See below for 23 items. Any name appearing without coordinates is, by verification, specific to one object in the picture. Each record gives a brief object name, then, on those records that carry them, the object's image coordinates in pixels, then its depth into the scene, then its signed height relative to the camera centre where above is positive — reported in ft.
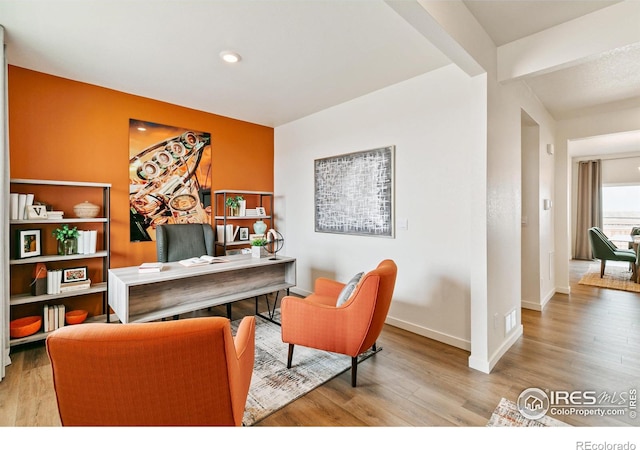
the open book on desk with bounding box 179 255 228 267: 9.39 -1.22
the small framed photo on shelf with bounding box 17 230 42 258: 8.77 -0.55
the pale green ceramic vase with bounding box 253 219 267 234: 11.08 -0.14
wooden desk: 7.79 -1.87
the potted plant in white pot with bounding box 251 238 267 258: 10.74 -0.82
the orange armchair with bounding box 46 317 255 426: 3.26 -1.71
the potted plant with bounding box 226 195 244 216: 13.64 +0.92
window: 22.72 +0.98
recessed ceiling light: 8.41 +4.84
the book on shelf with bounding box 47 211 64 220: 9.29 +0.33
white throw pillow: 7.41 -1.72
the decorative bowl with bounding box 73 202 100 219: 9.95 +0.50
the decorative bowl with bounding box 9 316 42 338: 8.49 -2.96
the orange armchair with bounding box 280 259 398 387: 6.68 -2.28
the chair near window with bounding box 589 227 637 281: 16.31 -1.71
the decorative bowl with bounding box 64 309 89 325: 9.43 -2.95
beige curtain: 23.25 +1.52
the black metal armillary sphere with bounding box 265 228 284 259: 15.28 -1.12
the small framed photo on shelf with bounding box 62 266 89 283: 9.50 -1.61
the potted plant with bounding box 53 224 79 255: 9.50 -0.47
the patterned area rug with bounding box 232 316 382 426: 6.27 -3.75
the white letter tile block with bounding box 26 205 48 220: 8.85 +0.39
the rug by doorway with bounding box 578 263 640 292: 15.20 -3.23
